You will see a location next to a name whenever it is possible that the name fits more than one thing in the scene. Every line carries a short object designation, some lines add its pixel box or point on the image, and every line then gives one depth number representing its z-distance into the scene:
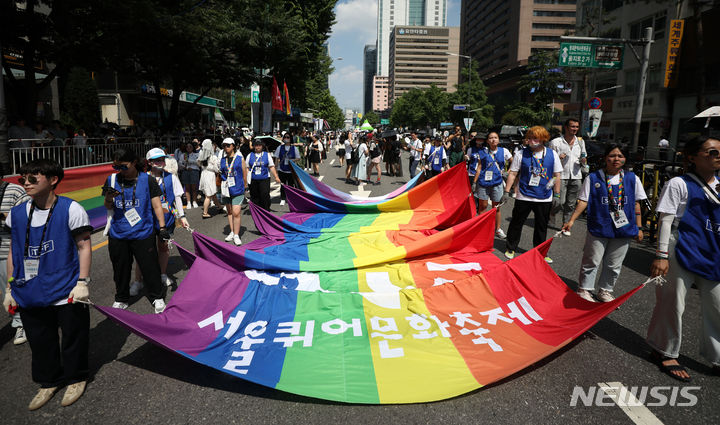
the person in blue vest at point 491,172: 8.54
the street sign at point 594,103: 18.52
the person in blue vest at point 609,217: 4.93
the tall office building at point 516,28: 89.88
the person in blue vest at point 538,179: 6.84
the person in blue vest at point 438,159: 12.82
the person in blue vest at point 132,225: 4.85
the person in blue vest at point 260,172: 9.11
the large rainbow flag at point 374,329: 3.41
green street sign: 17.34
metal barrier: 9.73
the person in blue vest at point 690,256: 3.64
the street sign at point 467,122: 33.58
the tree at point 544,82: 40.31
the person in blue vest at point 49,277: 3.28
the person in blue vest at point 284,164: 12.09
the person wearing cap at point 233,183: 8.25
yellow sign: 31.59
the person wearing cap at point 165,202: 5.78
